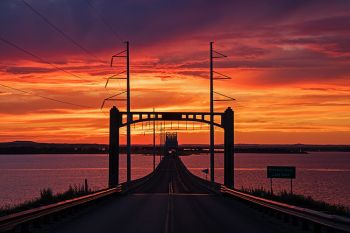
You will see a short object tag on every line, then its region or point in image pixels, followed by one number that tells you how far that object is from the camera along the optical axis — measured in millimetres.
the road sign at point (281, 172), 38719
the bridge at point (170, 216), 21438
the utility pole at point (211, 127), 63906
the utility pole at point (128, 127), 61812
